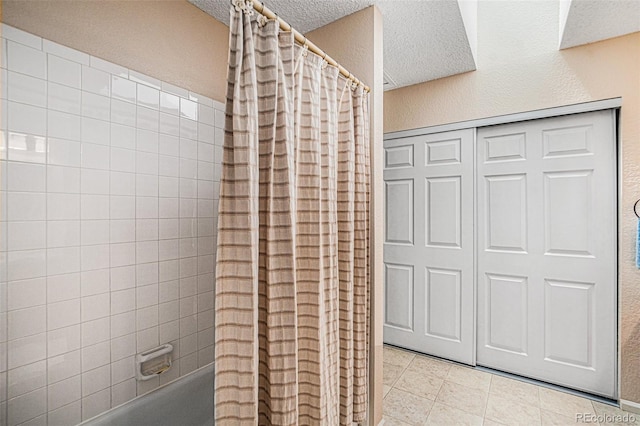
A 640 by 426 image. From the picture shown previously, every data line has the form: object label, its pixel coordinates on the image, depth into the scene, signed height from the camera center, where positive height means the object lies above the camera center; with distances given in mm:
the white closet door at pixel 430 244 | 2553 -271
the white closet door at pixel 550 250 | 2068 -261
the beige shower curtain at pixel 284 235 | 986 -84
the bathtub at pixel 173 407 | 1450 -976
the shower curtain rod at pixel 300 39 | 1051 +683
